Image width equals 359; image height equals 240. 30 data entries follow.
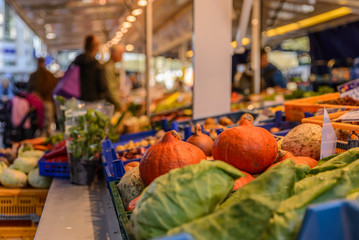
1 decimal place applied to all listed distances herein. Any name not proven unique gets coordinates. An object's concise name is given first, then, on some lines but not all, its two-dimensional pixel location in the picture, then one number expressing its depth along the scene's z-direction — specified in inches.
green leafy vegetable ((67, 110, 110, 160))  112.0
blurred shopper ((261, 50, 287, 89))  334.3
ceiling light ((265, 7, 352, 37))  431.5
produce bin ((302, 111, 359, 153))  68.7
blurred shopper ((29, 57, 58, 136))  364.2
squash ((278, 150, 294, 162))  71.8
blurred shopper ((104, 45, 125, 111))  224.4
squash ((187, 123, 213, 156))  88.9
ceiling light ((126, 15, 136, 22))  220.9
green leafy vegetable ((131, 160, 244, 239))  43.3
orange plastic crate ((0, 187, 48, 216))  117.3
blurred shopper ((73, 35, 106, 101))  223.1
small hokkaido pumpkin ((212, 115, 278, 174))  66.7
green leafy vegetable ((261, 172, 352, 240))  39.2
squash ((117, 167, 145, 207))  68.5
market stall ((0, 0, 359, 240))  40.3
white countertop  78.5
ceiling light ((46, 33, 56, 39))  550.5
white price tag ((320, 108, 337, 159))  67.6
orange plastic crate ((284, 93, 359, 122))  123.3
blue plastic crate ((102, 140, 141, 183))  81.0
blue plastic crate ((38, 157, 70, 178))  120.7
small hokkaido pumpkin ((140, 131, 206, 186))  61.8
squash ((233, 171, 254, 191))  61.4
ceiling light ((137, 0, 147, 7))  177.5
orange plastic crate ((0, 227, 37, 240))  114.0
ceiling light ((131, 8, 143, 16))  192.8
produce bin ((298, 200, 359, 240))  35.9
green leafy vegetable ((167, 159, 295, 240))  39.0
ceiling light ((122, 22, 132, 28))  254.2
